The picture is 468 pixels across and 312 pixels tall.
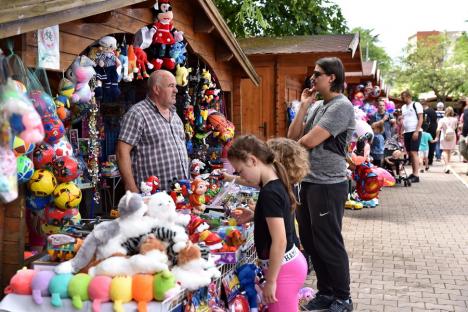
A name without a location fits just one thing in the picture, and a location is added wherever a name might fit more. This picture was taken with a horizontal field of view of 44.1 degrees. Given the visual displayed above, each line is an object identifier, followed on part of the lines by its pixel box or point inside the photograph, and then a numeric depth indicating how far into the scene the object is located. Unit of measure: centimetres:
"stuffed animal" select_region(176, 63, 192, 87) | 601
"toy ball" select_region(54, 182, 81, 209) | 369
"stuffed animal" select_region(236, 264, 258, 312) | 360
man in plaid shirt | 435
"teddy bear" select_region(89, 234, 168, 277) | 264
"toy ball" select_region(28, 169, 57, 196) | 357
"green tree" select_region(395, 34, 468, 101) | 4734
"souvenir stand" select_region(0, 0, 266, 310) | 290
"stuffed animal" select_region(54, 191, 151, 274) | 276
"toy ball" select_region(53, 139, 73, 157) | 374
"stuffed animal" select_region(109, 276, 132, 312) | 261
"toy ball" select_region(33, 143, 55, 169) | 364
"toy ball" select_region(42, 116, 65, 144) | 361
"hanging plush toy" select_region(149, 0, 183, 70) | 547
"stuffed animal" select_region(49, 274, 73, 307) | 267
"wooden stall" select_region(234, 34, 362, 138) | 1078
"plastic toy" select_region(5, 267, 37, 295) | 276
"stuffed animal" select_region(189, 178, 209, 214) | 416
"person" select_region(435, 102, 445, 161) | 2192
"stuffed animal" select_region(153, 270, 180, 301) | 259
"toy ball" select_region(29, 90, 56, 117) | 351
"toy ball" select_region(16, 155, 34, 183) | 325
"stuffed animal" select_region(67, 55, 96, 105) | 425
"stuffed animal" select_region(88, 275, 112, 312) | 262
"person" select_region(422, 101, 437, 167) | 1812
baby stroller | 1308
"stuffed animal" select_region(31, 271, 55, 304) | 271
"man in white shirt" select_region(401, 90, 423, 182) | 1245
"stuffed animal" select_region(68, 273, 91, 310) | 265
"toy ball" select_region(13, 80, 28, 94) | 315
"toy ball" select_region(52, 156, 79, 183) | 371
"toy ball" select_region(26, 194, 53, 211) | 364
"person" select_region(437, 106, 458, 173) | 1661
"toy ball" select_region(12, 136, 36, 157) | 310
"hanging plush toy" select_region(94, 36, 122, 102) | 468
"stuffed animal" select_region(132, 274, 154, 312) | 260
